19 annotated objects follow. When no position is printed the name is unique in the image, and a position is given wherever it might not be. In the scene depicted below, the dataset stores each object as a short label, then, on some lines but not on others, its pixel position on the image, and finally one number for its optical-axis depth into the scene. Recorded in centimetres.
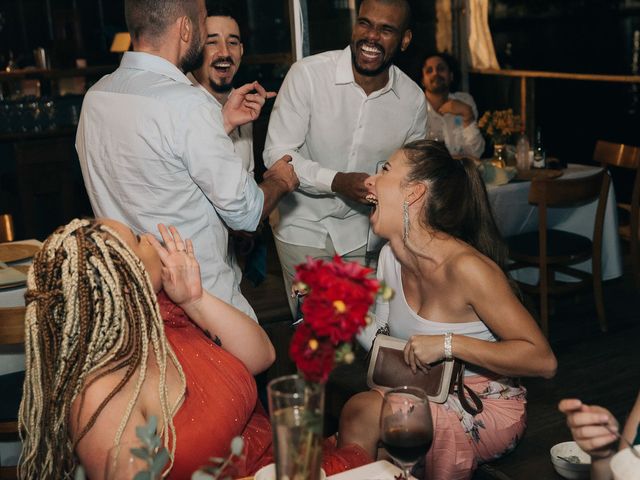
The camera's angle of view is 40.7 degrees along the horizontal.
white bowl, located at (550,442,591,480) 201
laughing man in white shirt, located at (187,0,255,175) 321
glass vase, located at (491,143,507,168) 487
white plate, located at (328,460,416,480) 162
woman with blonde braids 154
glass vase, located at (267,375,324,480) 125
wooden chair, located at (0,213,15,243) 351
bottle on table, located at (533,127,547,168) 480
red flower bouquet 119
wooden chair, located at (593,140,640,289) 475
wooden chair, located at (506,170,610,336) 412
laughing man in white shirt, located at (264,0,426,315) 332
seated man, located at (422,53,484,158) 513
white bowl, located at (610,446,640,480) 131
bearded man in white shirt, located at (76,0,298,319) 229
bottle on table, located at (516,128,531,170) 480
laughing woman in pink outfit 211
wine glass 149
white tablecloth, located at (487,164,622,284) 449
